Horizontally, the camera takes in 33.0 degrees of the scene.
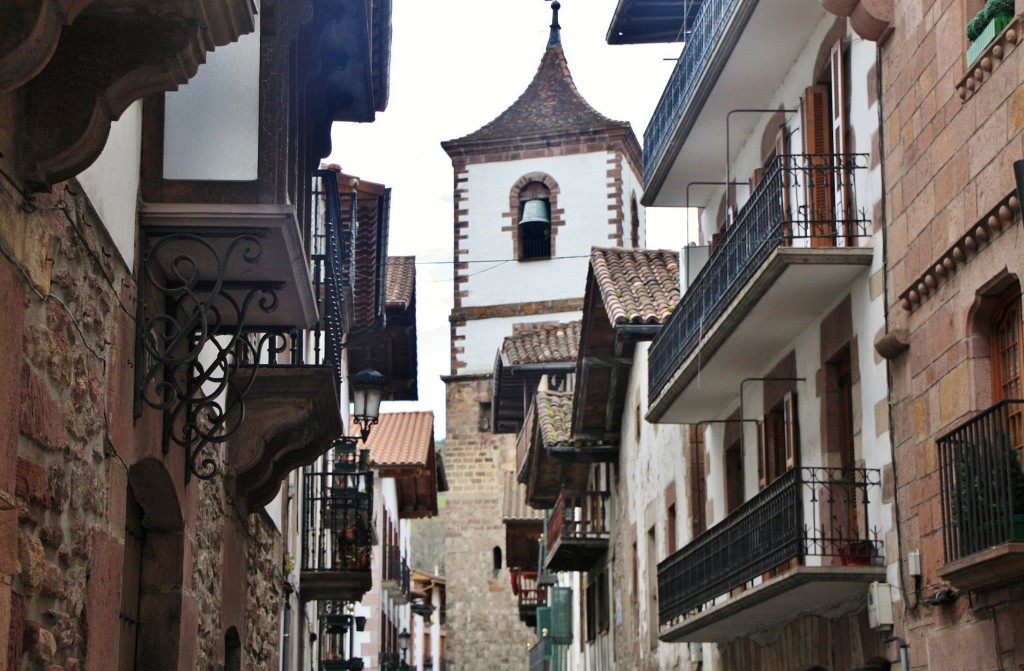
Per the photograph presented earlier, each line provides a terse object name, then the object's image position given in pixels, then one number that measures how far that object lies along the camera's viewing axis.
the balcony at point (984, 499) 8.36
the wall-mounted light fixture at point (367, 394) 17.89
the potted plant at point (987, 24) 9.30
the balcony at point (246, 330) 7.70
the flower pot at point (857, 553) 11.88
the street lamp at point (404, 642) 41.56
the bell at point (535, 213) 51.88
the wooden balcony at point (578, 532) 27.84
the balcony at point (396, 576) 41.60
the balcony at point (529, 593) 42.38
